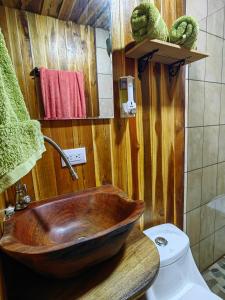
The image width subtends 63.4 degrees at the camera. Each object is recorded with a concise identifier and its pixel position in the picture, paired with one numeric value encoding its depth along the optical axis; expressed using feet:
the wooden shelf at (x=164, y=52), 2.96
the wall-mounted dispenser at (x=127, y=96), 3.14
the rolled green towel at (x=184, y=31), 3.06
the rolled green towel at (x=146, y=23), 2.70
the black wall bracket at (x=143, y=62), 3.27
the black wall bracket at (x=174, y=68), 3.68
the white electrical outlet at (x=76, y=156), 2.99
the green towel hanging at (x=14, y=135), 1.29
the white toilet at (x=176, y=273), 3.20
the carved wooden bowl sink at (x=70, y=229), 1.56
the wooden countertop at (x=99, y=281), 1.69
